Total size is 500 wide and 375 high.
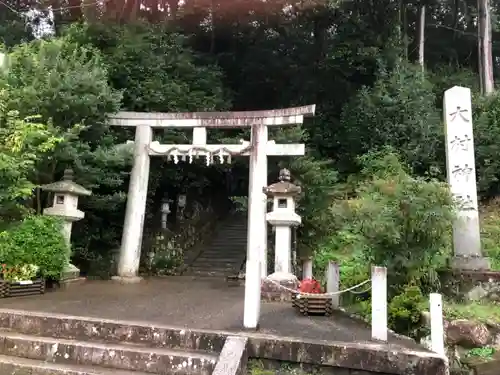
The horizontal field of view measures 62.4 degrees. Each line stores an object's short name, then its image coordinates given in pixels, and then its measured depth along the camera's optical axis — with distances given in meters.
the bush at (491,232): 9.98
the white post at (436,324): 4.74
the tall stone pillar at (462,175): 7.81
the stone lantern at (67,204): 9.66
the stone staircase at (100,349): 4.91
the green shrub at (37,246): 8.23
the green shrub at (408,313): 6.03
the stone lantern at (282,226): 8.72
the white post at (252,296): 5.49
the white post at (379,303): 5.12
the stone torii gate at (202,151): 10.39
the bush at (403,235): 6.30
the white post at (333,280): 7.18
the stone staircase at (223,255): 13.42
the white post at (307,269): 8.38
